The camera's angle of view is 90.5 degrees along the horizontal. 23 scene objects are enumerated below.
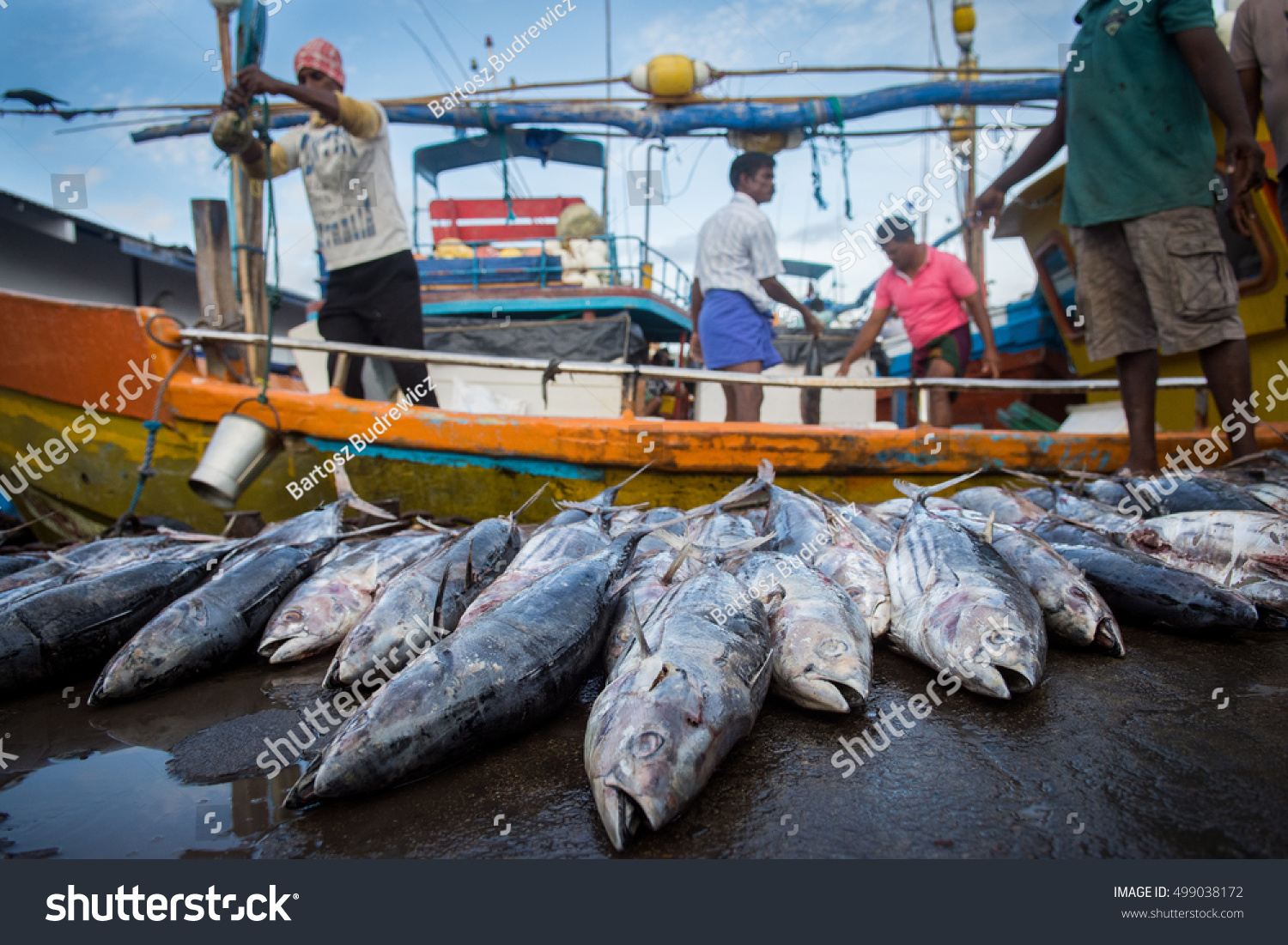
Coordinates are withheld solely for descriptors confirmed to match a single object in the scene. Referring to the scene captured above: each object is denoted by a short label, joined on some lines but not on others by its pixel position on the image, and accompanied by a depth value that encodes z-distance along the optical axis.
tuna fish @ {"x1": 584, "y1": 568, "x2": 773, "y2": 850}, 1.24
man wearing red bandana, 4.54
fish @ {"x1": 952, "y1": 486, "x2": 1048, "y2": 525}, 3.30
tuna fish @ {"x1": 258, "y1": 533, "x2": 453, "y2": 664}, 2.27
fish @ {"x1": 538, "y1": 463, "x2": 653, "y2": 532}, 3.13
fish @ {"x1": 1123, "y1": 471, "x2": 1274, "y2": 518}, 2.89
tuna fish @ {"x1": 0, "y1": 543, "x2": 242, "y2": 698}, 2.01
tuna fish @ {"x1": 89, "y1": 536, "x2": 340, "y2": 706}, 1.98
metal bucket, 3.71
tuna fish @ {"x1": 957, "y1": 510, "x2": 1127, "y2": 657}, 2.06
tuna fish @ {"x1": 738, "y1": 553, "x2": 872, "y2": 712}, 1.69
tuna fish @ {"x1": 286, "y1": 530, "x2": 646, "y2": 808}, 1.41
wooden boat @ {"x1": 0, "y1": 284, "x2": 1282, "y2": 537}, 4.08
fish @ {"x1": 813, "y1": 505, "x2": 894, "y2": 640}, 2.22
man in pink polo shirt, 6.05
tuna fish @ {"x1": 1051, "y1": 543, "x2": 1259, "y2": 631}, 2.11
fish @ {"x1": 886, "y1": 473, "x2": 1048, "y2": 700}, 1.72
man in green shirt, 3.32
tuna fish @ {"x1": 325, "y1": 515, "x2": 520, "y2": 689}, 1.99
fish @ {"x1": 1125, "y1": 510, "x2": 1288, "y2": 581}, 2.34
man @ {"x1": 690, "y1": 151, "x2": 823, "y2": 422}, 5.09
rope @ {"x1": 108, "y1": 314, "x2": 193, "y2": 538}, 3.63
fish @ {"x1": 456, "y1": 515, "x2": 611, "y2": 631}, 2.15
